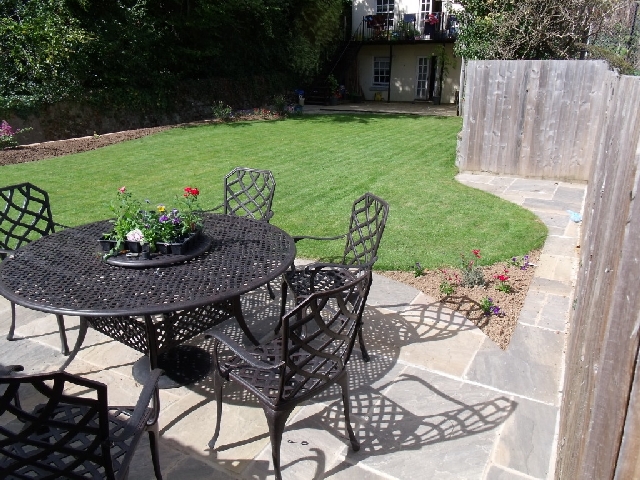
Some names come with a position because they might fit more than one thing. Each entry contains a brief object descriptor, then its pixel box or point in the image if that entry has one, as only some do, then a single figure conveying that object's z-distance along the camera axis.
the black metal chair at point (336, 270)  3.24
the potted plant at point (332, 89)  20.56
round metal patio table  2.44
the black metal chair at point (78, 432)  1.48
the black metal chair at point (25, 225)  3.33
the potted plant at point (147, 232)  2.88
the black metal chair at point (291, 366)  2.08
